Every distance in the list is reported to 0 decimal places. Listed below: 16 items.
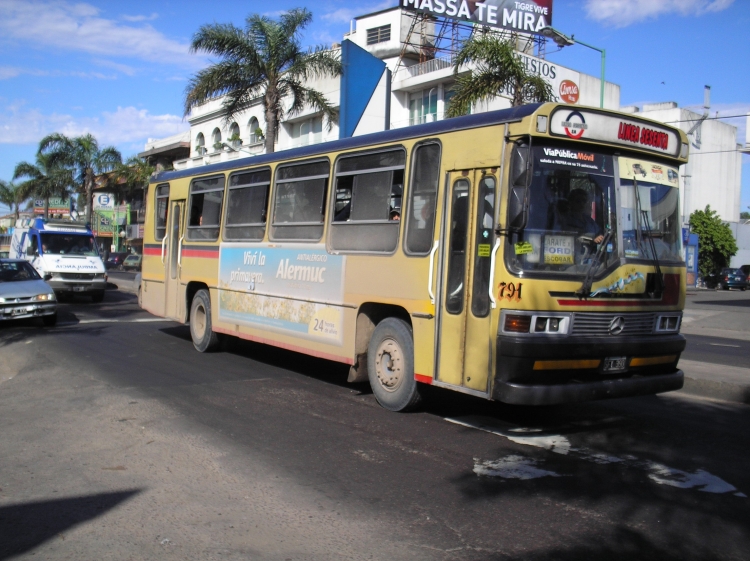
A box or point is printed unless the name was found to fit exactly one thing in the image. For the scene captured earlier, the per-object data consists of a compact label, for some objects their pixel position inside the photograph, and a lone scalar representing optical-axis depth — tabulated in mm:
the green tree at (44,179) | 48972
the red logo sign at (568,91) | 26416
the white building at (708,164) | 50281
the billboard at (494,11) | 35906
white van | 22312
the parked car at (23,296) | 15062
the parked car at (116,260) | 55875
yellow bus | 6516
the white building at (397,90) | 36438
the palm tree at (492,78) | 20144
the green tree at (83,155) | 47188
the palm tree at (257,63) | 25516
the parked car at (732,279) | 49156
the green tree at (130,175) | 52219
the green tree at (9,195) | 70769
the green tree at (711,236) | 49844
